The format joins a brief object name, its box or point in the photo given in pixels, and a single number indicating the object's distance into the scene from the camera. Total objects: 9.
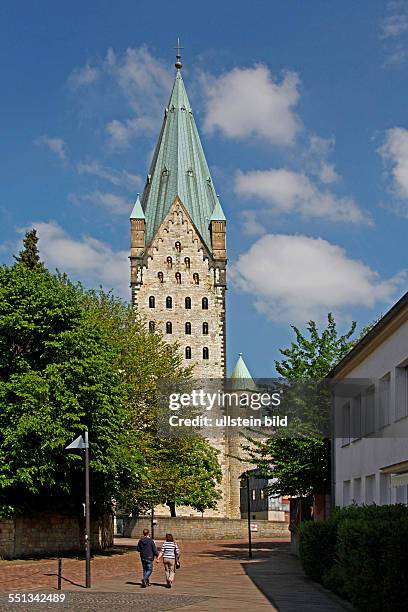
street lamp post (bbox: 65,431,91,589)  24.12
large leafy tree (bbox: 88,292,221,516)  49.53
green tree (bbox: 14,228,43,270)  56.09
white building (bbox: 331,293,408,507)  24.67
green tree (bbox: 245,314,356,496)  36.12
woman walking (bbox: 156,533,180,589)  24.31
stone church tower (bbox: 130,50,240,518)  95.56
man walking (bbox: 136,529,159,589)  24.14
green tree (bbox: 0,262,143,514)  35.78
